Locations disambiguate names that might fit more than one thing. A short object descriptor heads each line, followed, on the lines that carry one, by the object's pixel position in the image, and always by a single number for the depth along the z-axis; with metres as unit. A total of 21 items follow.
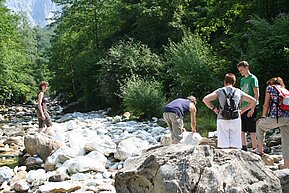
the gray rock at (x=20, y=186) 7.05
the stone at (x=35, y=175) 7.68
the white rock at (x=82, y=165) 7.75
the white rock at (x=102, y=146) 9.23
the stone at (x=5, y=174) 7.76
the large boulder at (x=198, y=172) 3.76
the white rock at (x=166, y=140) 8.84
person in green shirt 6.60
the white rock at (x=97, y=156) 8.57
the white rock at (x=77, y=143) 9.28
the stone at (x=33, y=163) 8.98
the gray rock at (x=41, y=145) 9.52
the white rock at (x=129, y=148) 8.64
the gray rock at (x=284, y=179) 4.59
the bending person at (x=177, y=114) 7.34
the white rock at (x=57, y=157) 8.59
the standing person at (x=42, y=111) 9.56
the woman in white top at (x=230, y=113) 5.71
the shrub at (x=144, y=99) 15.37
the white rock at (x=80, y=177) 7.38
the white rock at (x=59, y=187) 6.52
